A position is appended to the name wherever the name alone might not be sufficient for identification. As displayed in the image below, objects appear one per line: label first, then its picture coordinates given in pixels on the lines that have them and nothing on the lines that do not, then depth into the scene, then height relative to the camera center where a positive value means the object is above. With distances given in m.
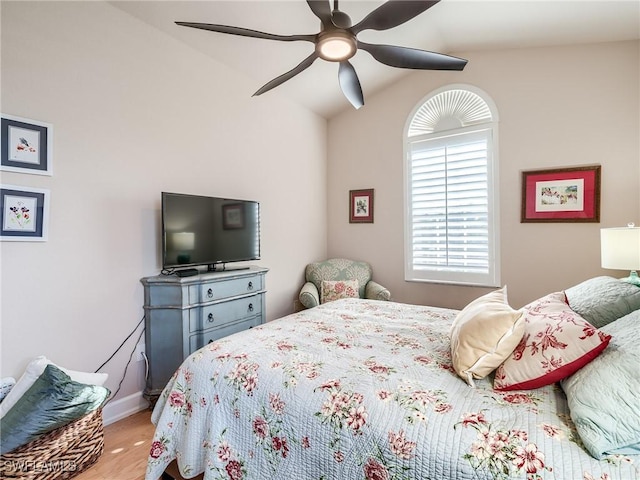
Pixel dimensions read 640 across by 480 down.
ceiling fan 1.64 +1.11
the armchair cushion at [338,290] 3.65 -0.58
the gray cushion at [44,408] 1.55 -0.84
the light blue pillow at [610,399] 0.86 -0.47
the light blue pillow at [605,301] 1.42 -0.30
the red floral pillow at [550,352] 1.09 -0.40
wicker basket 1.53 -1.07
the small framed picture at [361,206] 4.06 +0.41
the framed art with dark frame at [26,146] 1.81 +0.55
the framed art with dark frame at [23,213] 1.81 +0.15
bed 0.89 -0.57
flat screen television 2.37 +0.07
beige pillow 1.24 -0.41
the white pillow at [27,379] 1.66 -0.75
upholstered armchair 3.62 -0.50
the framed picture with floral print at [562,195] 2.87 +0.39
